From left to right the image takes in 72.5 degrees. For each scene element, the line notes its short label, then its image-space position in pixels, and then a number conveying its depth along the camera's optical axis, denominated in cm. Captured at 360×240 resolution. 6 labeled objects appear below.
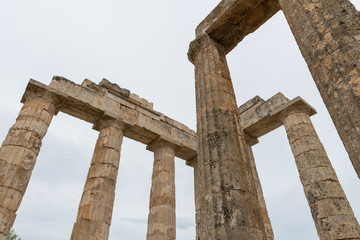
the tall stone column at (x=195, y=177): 1266
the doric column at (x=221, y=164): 397
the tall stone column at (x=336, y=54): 296
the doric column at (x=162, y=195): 1059
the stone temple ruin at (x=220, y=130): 359
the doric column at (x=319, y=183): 817
